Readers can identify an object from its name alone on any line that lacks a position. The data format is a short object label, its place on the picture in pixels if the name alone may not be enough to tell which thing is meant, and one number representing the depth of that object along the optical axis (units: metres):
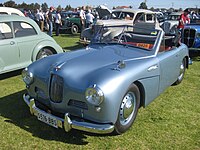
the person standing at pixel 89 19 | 15.98
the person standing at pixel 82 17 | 16.63
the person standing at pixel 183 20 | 10.20
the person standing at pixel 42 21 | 17.62
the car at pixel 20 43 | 6.15
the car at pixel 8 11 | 10.37
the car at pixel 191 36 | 9.17
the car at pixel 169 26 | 13.66
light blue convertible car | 3.17
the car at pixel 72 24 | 18.34
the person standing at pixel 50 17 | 15.59
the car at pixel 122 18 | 11.40
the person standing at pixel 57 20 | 16.16
